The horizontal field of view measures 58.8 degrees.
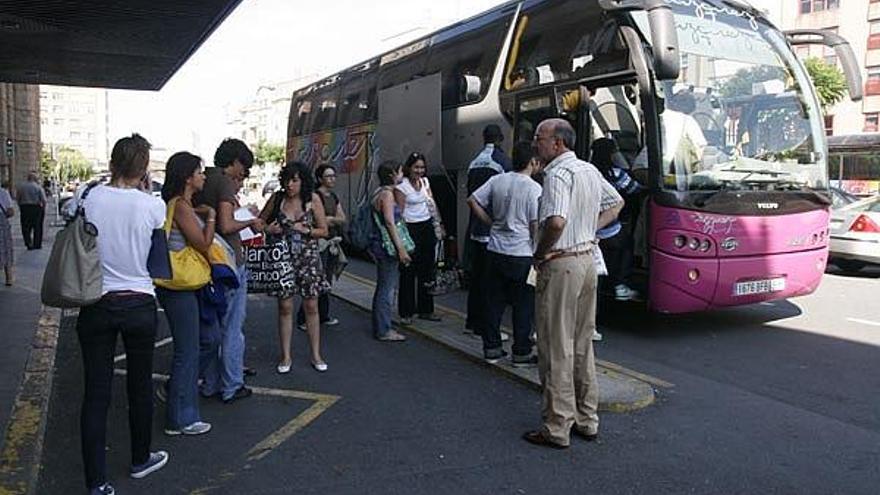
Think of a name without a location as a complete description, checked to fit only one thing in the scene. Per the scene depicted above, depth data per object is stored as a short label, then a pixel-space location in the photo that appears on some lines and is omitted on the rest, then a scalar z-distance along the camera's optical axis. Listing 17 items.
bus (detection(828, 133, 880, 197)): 23.48
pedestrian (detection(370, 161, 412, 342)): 7.13
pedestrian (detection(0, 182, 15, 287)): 10.12
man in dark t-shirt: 5.28
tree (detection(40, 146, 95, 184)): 79.12
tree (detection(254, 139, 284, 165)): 90.12
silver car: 12.28
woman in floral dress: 6.00
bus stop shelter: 8.90
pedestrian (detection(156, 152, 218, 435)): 4.49
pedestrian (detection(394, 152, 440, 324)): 7.66
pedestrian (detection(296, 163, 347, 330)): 7.38
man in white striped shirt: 4.41
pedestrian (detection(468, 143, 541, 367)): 6.07
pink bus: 7.16
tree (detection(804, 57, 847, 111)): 37.91
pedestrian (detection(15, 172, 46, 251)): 15.17
